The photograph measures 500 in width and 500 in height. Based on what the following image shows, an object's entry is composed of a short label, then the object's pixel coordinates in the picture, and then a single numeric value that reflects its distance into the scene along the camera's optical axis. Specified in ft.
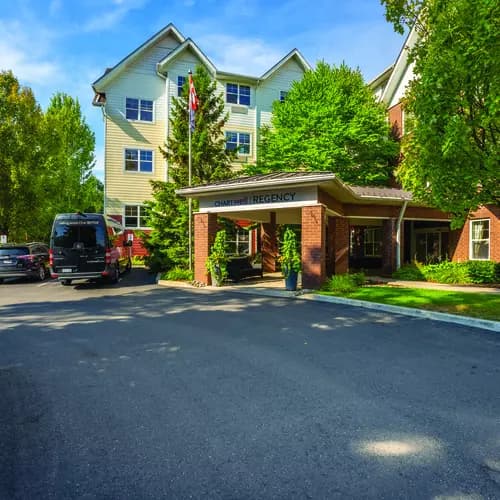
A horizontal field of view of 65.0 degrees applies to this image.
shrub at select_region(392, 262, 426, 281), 57.98
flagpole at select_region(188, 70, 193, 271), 59.73
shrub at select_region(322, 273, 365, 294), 43.13
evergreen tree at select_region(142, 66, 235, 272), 63.72
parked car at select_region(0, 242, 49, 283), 57.26
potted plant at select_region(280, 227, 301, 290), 44.75
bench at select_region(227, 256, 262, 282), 54.13
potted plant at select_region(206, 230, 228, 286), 50.65
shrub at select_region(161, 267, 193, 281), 57.31
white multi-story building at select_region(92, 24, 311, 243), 93.81
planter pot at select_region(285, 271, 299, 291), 44.67
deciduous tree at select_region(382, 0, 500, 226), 25.80
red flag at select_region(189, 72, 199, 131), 61.41
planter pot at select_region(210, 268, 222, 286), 50.88
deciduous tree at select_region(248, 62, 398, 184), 76.43
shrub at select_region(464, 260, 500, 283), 53.93
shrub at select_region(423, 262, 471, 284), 54.95
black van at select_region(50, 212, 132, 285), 47.60
